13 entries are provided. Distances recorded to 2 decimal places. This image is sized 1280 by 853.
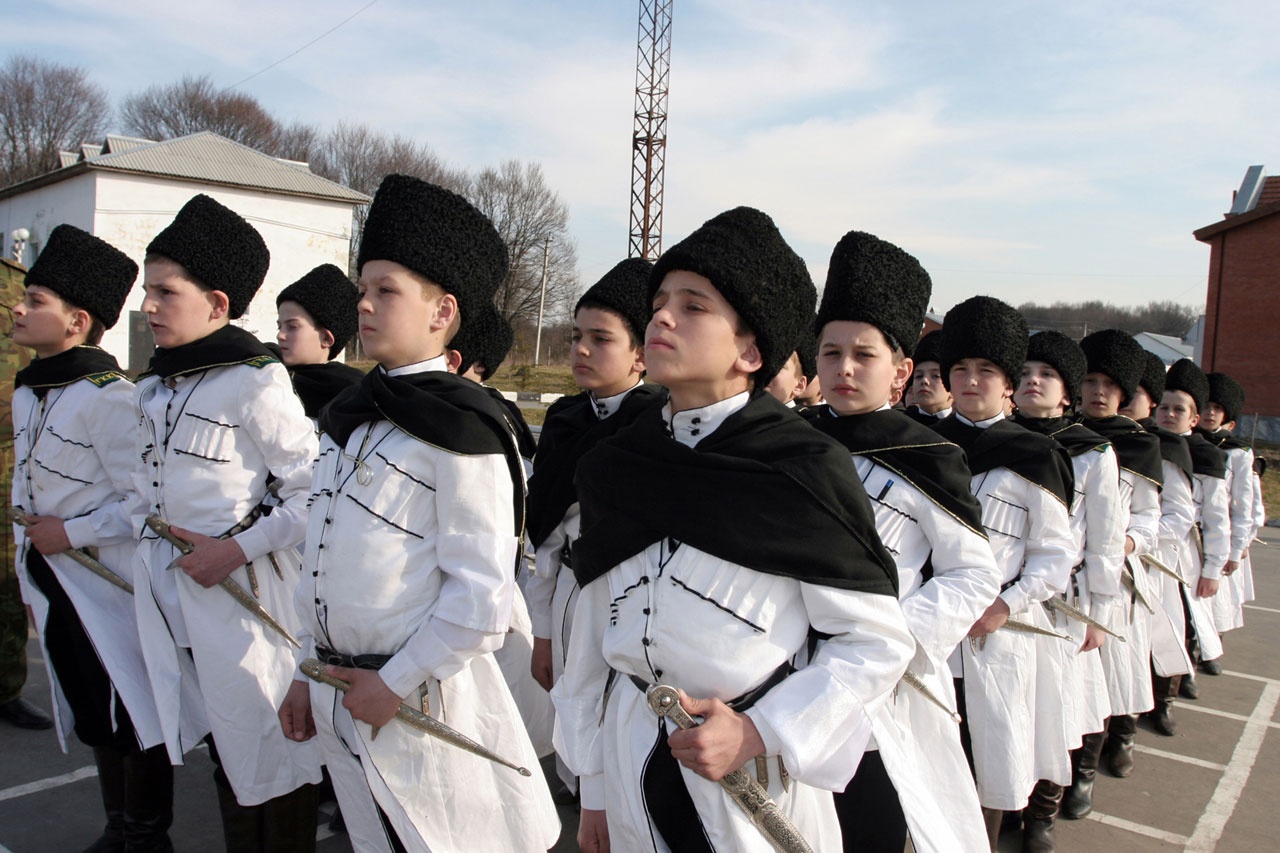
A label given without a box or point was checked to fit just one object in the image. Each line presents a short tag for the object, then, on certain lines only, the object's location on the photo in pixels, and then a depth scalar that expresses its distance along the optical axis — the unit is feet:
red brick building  98.43
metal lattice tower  135.44
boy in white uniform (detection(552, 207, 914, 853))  6.80
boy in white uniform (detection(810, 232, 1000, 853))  10.14
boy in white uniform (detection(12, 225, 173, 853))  12.39
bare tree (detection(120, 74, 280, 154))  191.42
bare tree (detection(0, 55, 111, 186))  177.06
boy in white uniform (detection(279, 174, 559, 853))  8.44
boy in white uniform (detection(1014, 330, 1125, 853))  14.26
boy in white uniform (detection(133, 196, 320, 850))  11.17
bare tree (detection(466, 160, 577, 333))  181.27
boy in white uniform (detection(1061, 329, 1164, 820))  16.79
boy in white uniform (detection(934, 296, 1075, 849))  12.79
